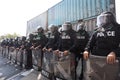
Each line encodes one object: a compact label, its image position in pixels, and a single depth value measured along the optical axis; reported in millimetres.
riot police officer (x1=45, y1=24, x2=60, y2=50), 2877
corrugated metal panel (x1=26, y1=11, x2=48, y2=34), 6517
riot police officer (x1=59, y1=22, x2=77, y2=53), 2446
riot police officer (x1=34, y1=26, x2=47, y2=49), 3352
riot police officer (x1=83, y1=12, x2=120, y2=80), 1528
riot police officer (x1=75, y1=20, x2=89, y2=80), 2464
